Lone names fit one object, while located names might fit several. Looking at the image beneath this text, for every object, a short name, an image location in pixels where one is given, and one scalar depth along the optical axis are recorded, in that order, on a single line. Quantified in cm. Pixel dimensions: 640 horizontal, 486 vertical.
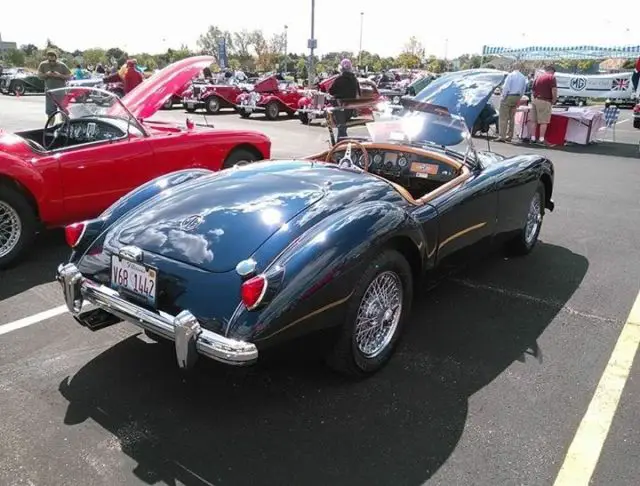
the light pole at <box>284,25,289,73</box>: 6150
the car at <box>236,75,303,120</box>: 1773
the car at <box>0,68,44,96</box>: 2744
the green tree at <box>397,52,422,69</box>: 7058
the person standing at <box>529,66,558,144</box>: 1205
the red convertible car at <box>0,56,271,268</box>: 461
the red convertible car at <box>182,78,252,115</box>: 1928
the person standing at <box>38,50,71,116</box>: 1007
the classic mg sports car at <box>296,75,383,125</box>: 1664
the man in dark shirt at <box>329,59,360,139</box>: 1151
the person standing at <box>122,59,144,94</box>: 1157
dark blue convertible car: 247
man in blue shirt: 1217
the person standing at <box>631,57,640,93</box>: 1391
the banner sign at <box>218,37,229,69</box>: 3659
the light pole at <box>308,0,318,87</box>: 2905
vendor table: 1270
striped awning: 2375
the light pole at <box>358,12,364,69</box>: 7506
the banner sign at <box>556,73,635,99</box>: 2266
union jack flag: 2258
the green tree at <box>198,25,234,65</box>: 7206
